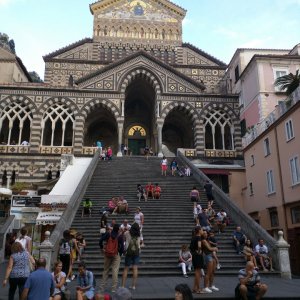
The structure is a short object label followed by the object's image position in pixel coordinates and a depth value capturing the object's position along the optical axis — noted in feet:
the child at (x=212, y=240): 37.26
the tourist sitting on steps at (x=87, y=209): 54.95
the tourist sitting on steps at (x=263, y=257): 41.63
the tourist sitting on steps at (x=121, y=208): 54.95
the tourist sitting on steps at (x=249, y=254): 36.85
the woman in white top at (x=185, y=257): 39.88
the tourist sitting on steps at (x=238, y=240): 45.29
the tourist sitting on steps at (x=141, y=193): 62.08
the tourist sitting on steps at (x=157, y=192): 63.05
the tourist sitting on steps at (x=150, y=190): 63.46
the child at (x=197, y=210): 53.04
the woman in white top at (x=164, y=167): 78.48
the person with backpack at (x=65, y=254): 34.71
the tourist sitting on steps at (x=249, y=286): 25.16
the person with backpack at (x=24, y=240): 33.47
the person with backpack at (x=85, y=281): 26.28
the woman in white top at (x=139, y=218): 48.11
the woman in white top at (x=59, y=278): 27.30
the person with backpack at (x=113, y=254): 30.99
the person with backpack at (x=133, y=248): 32.30
